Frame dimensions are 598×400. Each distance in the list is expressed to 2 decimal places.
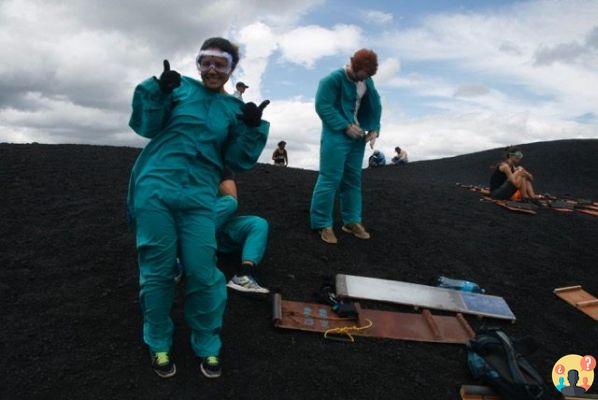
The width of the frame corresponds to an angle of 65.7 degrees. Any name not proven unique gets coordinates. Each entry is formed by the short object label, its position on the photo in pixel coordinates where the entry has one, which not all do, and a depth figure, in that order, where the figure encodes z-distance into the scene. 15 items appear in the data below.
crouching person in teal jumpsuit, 3.82
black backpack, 2.86
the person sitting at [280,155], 13.84
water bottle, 4.59
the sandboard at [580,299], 4.56
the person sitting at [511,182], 8.97
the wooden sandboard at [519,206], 8.05
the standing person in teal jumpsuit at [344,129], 5.00
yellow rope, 3.42
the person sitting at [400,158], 19.08
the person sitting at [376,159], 18.30
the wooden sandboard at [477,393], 2.94
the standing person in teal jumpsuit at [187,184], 2.65
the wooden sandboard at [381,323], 3.52
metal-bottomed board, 4.10
